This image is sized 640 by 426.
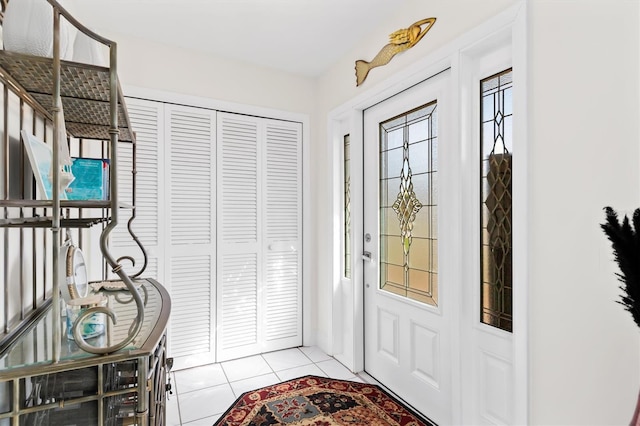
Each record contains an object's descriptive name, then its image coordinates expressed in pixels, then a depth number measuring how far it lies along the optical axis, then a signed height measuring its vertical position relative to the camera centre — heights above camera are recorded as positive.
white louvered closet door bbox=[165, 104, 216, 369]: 2.61 -0.14
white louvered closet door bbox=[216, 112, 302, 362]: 2.81 -0.19
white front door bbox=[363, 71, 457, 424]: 1.90 -0.22
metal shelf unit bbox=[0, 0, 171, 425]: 0.81 -0.37
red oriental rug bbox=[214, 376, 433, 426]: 1.97 -1.26
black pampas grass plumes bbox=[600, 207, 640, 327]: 0.81 -0.09
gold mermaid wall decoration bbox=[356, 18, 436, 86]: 1.91 +1.10
